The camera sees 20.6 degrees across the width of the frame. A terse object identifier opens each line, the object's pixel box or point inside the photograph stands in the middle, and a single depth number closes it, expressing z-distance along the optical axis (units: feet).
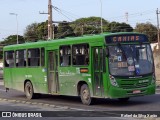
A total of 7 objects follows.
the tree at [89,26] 336.33
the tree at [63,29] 313.55
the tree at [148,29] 338.54
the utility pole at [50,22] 128.59
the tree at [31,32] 351.05
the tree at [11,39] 369.09
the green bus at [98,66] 51.57
